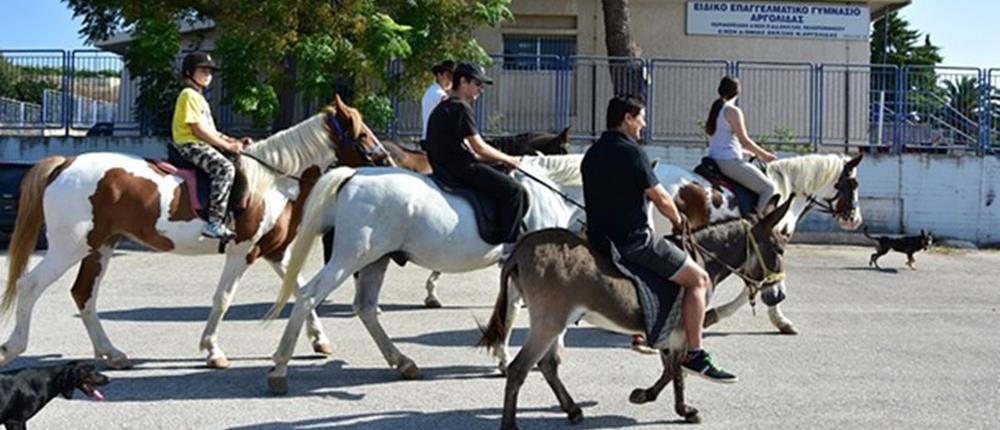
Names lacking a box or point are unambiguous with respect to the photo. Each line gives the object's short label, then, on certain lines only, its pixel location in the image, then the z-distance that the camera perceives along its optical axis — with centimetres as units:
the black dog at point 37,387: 581
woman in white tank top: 1031
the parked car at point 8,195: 1755
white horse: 755
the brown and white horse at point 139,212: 805
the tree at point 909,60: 2159
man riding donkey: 640
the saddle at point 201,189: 823
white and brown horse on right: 1016
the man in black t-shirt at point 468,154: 786
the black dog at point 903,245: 1684
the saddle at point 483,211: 782
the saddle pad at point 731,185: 1041
